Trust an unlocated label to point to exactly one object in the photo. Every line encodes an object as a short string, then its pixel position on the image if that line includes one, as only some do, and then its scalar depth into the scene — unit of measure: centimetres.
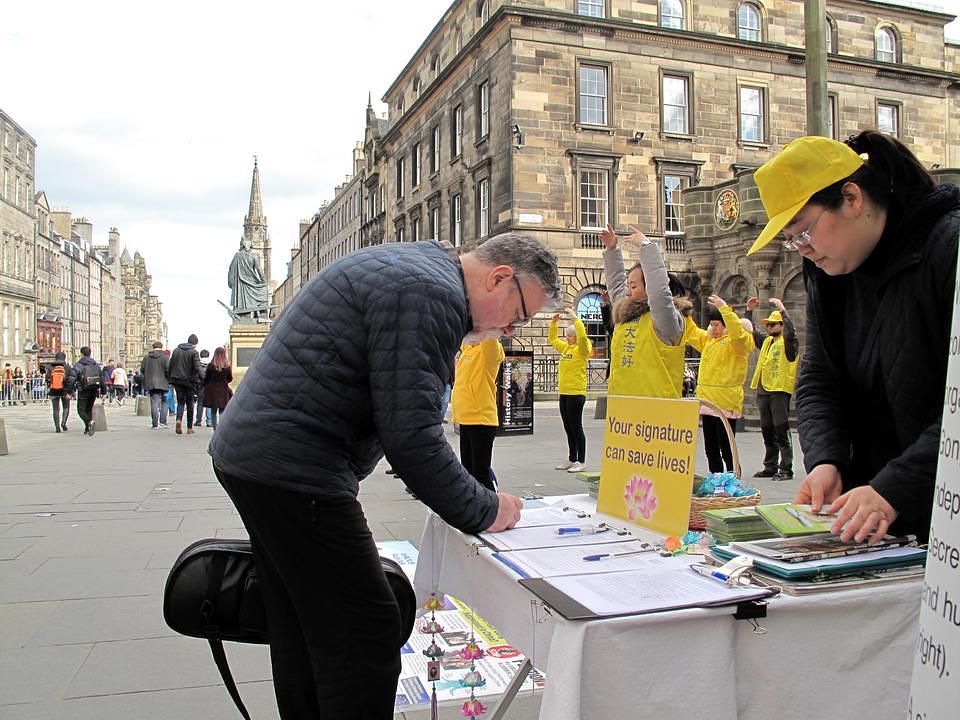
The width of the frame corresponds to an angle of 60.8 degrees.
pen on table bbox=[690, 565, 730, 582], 196
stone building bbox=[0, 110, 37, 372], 5662
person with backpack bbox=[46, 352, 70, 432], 1847
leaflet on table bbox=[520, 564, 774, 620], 174
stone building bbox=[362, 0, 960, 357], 2981
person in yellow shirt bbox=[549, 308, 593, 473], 1034
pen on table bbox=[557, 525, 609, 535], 262
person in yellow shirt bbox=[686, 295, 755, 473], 845
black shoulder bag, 246
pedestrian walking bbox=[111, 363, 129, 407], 3291
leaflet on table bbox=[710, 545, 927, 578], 190
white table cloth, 169
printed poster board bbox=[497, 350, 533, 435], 1537
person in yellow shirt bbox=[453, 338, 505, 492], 735
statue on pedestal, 3069
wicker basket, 265
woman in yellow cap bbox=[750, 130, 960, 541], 205
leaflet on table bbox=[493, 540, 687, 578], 214
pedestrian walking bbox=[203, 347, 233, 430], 1695
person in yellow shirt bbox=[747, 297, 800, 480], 990
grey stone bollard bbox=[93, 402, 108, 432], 1872
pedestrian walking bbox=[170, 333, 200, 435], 1775
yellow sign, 258
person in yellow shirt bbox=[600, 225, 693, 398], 532
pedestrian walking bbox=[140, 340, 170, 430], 1859
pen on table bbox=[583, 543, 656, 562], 227
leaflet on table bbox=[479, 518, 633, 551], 241
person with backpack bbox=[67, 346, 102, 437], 1766
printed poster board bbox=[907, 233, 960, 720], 93
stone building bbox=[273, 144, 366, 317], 6594
